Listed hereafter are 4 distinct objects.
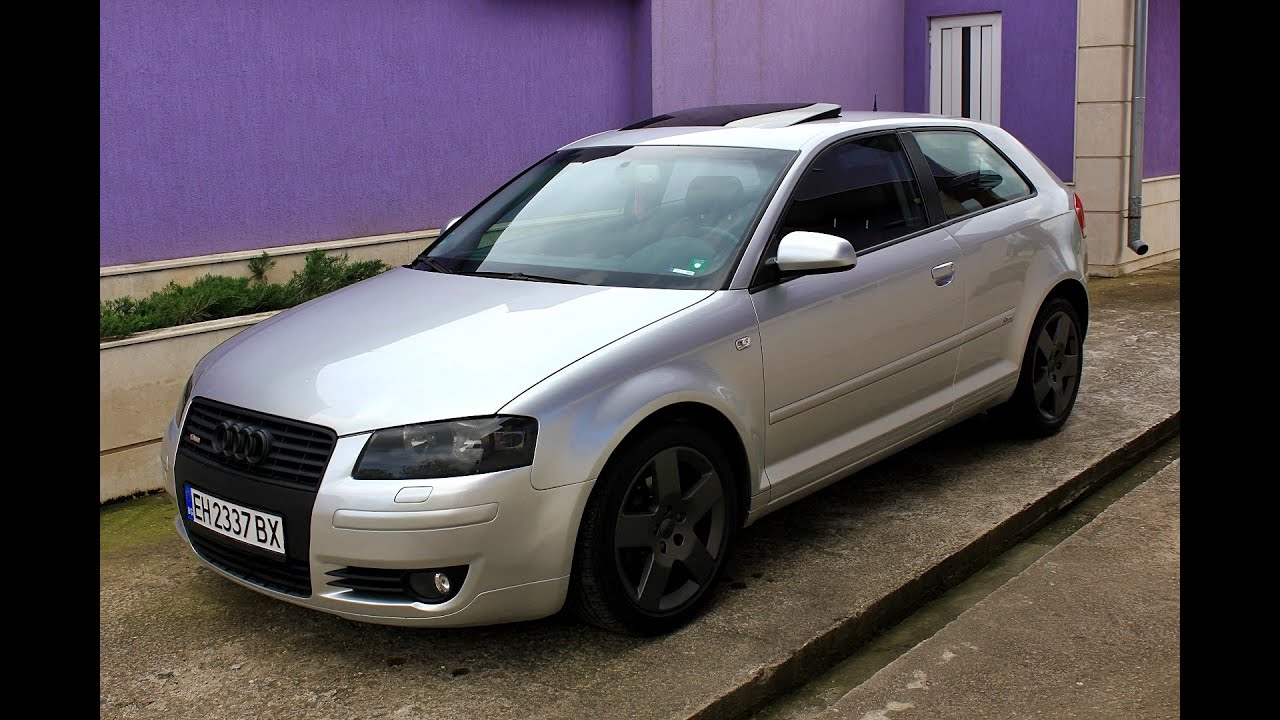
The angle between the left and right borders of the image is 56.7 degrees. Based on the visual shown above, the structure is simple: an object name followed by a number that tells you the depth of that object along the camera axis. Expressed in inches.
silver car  129.0
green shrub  217.5
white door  454.3
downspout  414.3
